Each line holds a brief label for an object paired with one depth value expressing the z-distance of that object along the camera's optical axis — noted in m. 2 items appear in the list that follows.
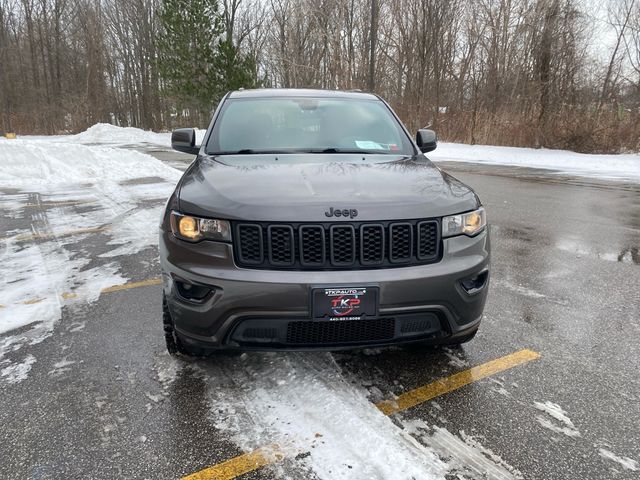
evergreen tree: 32.75
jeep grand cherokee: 2.28
